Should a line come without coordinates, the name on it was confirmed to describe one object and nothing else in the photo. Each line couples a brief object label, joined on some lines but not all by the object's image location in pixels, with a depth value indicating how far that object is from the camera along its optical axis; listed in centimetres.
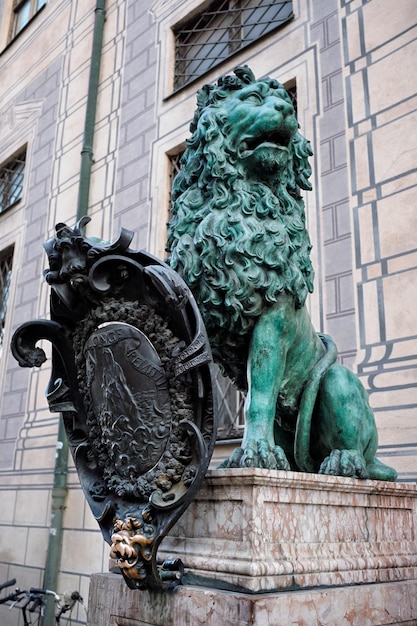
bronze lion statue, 188
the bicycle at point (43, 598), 451
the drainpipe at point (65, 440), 546
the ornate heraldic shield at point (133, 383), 156
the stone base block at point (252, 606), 142
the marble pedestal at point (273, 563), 147
